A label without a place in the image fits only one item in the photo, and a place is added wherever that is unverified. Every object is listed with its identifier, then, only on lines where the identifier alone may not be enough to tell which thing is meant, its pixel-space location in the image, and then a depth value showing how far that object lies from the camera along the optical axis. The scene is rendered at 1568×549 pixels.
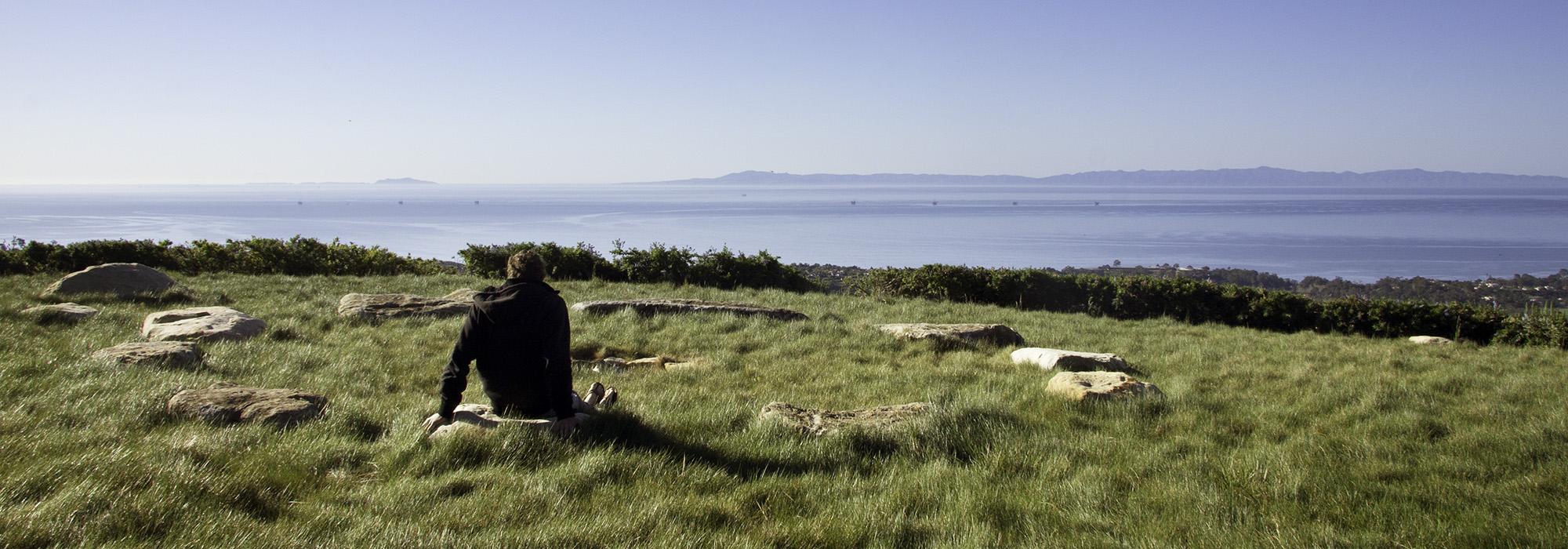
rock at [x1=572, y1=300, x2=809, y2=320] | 12.40
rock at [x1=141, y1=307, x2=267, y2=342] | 8.99
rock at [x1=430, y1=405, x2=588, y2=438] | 5.33
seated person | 5.70
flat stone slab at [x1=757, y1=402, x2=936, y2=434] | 6.02
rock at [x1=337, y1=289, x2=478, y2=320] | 11.59
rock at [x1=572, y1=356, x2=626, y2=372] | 8.78
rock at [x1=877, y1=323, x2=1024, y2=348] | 10.79
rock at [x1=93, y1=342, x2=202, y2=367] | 7.27
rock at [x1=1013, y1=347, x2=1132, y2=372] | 9.12
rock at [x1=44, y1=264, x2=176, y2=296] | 12.29
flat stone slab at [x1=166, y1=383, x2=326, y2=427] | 5.55
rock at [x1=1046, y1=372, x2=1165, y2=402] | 7.07
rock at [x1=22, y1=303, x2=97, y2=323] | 9.82
